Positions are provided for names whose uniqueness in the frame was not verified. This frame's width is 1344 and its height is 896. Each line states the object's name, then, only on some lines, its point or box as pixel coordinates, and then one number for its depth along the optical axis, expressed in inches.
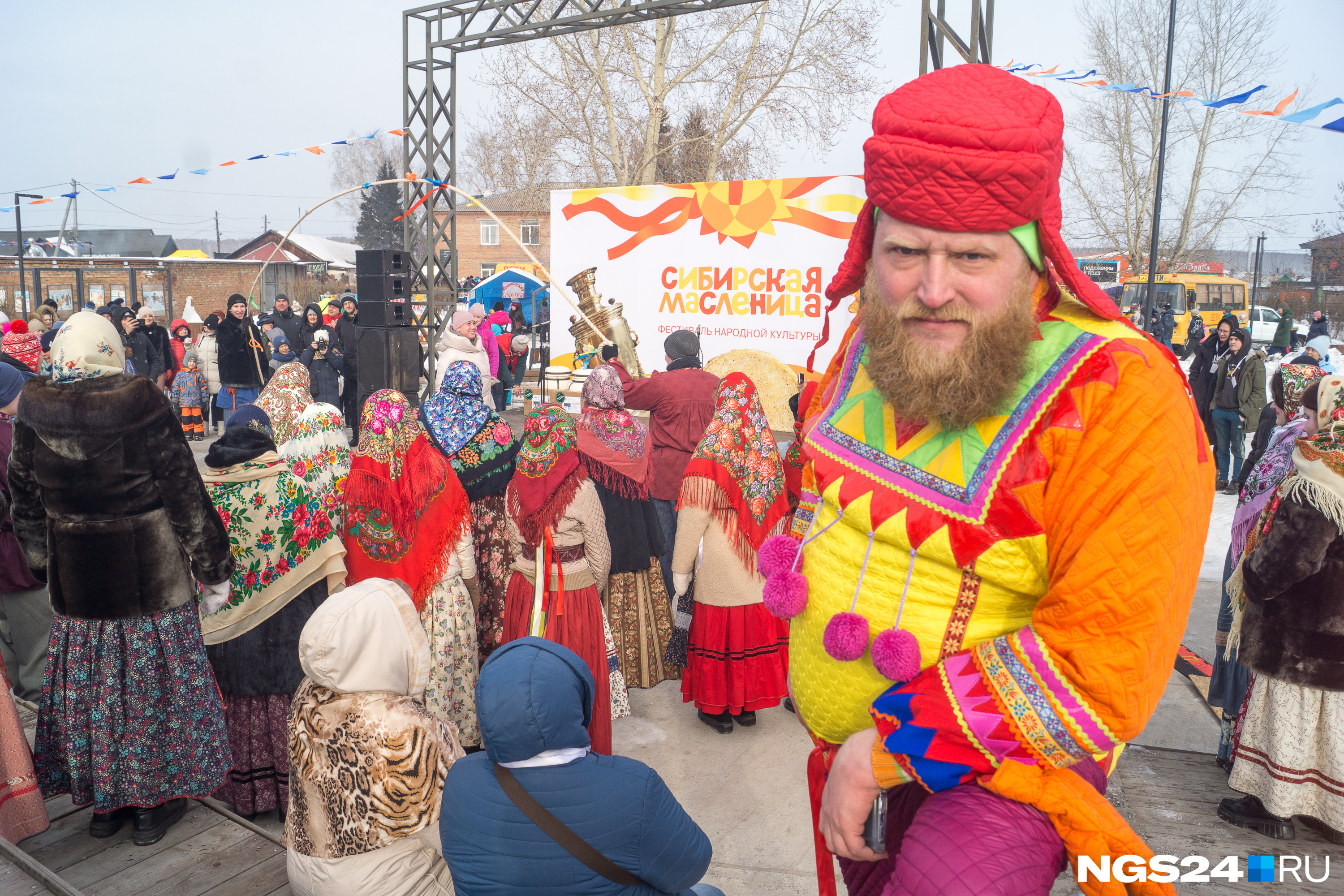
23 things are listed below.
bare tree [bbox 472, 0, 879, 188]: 770.8
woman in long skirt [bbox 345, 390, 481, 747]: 159.5
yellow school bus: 1078.4
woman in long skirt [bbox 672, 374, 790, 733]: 169.8
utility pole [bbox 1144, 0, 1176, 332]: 470.6
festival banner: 366.6
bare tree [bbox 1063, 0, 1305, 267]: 1030.4
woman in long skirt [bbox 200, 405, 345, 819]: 146.6
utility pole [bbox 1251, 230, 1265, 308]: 1210.6
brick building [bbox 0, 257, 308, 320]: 1300.4
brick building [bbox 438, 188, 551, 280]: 1662.2
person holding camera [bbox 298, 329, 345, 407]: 463.2
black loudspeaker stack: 397.4
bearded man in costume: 46.7
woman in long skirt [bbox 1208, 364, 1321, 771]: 143.8
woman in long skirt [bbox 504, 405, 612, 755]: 156.2
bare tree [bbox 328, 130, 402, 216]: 2375.7
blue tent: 842.2
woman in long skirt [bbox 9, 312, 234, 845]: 125.0
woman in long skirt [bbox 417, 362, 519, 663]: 182.1
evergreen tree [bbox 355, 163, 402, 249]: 2357.3
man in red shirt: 227.0
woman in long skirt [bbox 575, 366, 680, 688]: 179.2
